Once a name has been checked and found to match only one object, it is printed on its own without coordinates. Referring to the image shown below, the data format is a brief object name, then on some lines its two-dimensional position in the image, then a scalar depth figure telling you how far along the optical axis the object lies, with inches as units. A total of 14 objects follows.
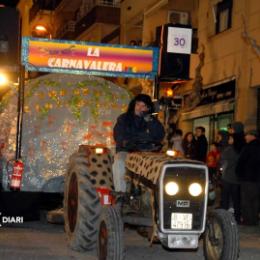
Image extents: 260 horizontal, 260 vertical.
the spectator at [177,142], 588.4
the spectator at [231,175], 501.7
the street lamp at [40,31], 507.5
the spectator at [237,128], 494.3
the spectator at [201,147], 619.2
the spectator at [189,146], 622.8
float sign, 429.7
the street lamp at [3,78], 416.2
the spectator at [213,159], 599.0
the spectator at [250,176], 483.2
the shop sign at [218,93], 751.1
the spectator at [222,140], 585.6
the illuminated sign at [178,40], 447.5
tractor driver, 312.3
